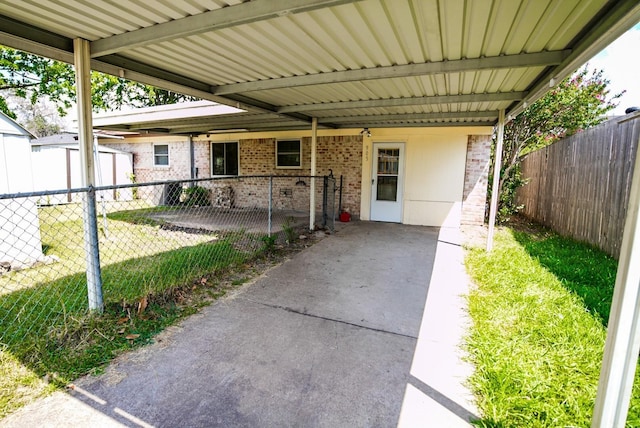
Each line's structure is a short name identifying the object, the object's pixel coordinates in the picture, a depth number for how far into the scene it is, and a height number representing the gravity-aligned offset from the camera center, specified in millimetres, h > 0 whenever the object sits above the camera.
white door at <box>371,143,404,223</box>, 8727 -44
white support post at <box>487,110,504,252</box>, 5676 -7
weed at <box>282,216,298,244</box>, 6421 -1204
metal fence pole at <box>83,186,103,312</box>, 2969 -836
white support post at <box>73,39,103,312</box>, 2947 +30
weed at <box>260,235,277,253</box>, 5582 -1181
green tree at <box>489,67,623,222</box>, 8297 +1730
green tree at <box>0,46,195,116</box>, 12841 +4189
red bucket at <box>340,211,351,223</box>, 9031 -1072
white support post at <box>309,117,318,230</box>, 7395 +127
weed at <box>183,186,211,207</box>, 11422 -733
